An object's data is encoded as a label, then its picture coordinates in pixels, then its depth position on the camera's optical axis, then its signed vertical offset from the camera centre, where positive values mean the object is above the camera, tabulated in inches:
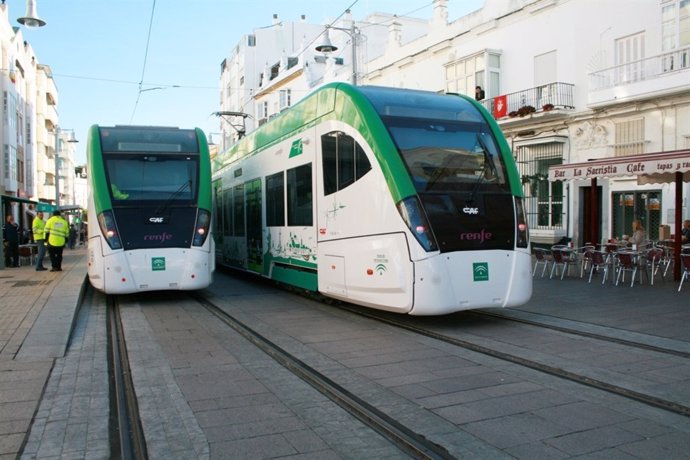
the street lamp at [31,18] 628.4 +211.6
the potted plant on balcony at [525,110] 853.8 +150.3
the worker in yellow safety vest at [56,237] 641.6 -19.6
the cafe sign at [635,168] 474.3 +41.7
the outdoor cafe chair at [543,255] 609.1 -39.7
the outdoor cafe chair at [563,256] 574.6 -38.8
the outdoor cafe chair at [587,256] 556.4 -37.5
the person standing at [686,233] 609.3 -18.0
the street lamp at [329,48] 856.3 +240.8
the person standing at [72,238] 1411.2 -45.2
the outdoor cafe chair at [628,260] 506.2 -37.6
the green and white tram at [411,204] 305.3 +7.1
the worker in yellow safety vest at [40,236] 697.6 -19.6
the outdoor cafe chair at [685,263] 467.5 -37.1
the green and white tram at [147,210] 421.4 +5.9
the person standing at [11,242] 767.1 -29.0
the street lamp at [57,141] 1535.4 +232.1
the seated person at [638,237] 608.7 -22.0
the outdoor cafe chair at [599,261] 544.1 -41.1
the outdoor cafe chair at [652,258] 512.4 -36.6
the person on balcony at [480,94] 950.4 +192.3
